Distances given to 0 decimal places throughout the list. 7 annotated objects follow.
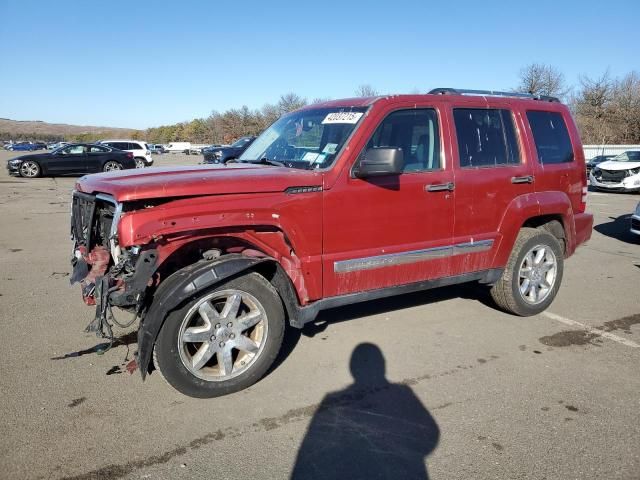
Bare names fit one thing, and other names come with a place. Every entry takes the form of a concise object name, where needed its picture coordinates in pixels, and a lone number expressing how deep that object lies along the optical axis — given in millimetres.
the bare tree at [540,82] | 46812
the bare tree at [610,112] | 44312
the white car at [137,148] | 27461
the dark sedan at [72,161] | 21172
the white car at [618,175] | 17656
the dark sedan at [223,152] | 21167
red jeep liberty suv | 3219
